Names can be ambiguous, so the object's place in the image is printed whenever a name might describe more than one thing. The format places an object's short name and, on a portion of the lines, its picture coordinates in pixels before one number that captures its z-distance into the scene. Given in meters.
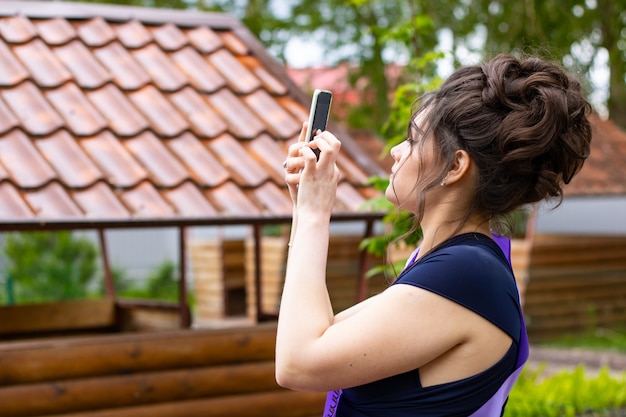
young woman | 1.54
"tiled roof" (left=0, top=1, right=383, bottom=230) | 3.88
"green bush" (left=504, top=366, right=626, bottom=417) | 6.15
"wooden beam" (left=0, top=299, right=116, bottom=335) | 6.02
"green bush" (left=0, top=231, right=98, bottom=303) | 15.34
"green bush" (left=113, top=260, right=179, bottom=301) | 17.67
